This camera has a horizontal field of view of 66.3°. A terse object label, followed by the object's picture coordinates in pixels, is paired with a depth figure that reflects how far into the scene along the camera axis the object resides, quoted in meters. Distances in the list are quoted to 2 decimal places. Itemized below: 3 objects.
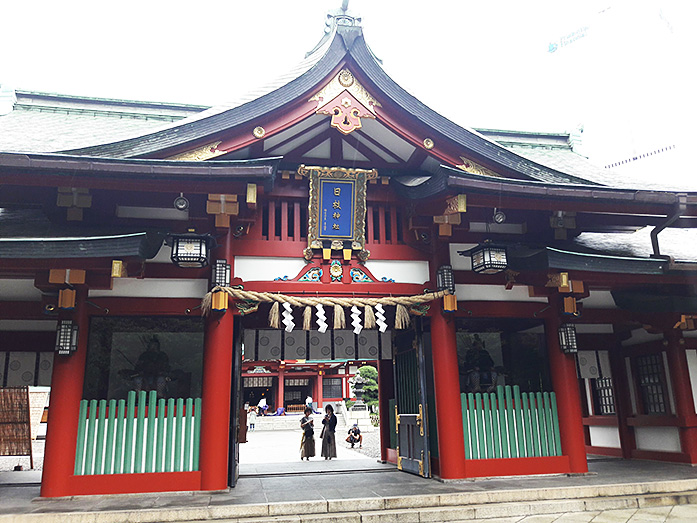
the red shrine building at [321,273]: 8.52
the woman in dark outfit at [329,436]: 15.59
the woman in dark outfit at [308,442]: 15.47
